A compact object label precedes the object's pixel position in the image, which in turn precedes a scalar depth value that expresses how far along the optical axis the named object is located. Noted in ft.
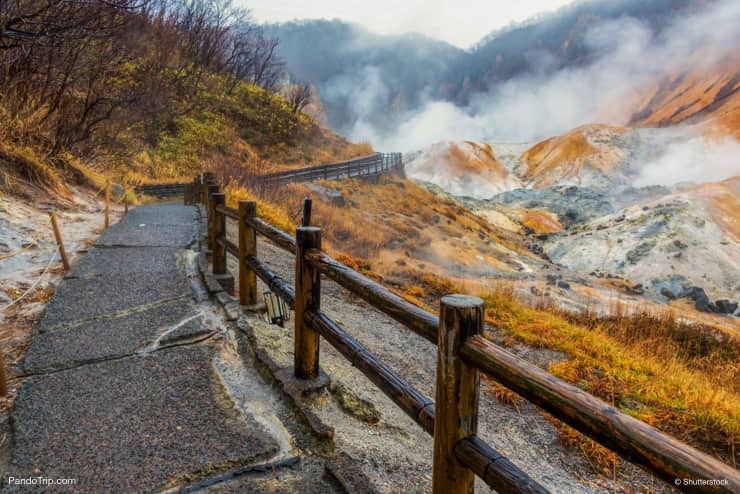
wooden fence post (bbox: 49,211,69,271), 18.86
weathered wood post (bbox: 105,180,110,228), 28.27
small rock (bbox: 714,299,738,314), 52.83
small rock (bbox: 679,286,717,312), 53.67
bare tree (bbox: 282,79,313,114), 108.06
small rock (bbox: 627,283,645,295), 60.14
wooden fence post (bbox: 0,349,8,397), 9.94
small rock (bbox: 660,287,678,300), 59.59
